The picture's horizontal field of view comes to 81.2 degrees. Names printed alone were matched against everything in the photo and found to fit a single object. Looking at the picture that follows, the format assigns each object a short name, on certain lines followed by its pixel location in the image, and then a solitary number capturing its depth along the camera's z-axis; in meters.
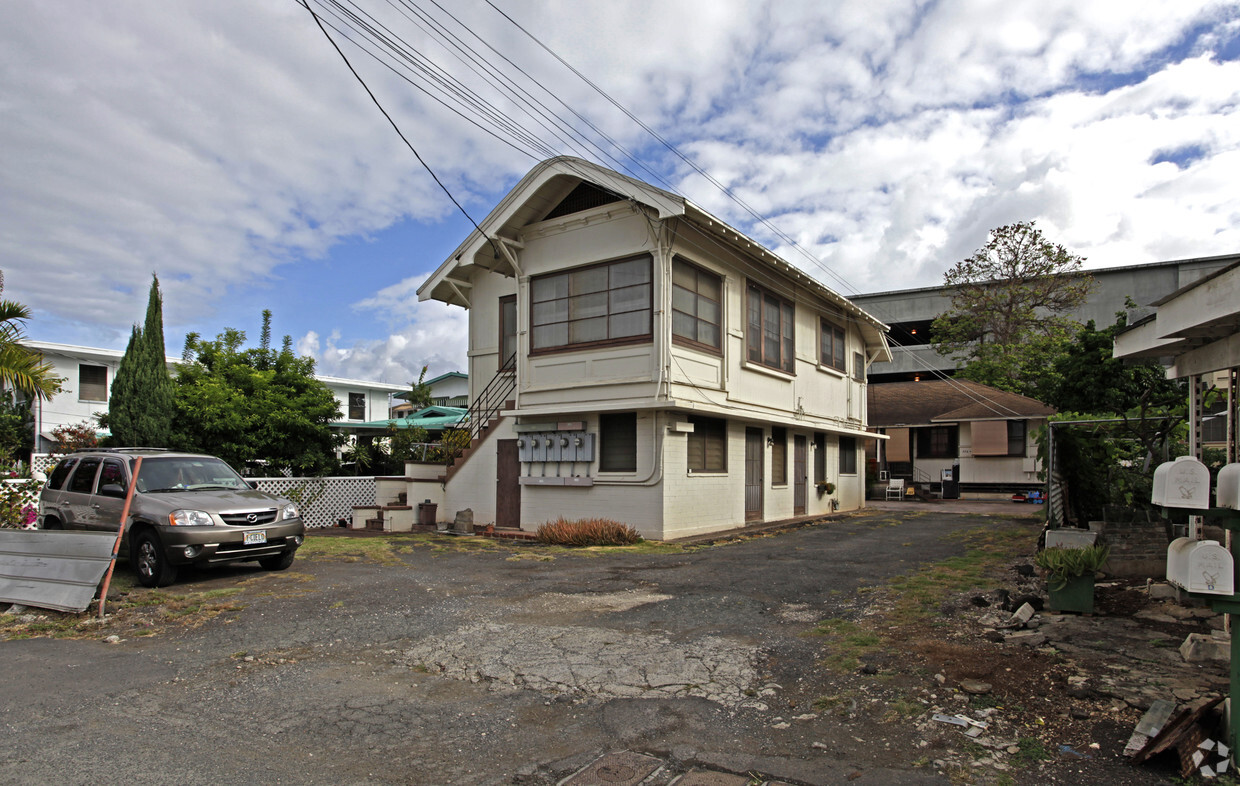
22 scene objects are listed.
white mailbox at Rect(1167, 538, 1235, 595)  3.58
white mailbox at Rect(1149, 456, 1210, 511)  3.81
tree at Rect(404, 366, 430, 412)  29.58
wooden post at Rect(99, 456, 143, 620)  7.54
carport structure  4.39
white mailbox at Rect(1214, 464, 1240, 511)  3.56
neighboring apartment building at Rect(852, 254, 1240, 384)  37.19
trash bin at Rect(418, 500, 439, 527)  16.84
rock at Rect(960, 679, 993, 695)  4.80
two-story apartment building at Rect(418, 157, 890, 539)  13.83
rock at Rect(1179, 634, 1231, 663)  5.14
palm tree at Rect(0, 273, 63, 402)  11.46
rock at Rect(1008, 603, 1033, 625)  6.60
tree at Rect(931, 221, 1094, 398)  31.17
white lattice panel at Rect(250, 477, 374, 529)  17.11
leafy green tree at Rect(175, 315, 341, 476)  17.36
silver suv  8.84
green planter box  6.76
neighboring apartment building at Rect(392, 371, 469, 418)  38.04
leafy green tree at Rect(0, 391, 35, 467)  22.09
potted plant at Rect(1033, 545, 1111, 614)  6.69
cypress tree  16.91
